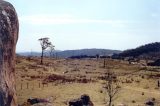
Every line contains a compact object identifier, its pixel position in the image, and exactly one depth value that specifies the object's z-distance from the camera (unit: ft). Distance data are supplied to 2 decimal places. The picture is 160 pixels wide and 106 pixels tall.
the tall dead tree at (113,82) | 133.56
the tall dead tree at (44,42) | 362.62
